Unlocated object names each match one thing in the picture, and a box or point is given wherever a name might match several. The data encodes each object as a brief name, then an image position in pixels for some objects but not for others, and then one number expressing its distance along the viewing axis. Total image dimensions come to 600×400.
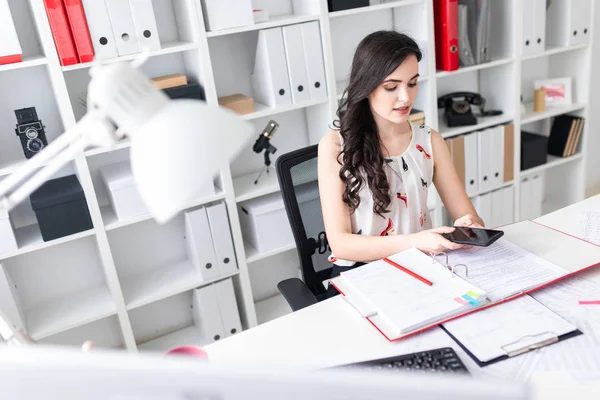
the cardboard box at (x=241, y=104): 2.40
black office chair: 1.83
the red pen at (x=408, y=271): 1.37
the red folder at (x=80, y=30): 1.98
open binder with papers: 1.27
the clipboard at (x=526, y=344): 1.13
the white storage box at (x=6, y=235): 2.11
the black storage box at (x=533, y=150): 3.20
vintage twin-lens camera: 2.08
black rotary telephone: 2.98
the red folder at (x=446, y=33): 2.70
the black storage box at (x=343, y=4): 2.46
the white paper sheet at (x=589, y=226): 1.62
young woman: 1.70
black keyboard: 1.10
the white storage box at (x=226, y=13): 2.23
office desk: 1.18
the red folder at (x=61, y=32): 1.96
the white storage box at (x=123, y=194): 2.27
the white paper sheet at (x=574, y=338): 1.09
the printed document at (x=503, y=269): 1.34
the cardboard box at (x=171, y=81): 2.27
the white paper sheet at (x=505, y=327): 1.16
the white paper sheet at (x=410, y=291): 1.25
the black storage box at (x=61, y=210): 2.14
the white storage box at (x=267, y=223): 2.56
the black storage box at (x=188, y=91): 2.24
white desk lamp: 0.62
